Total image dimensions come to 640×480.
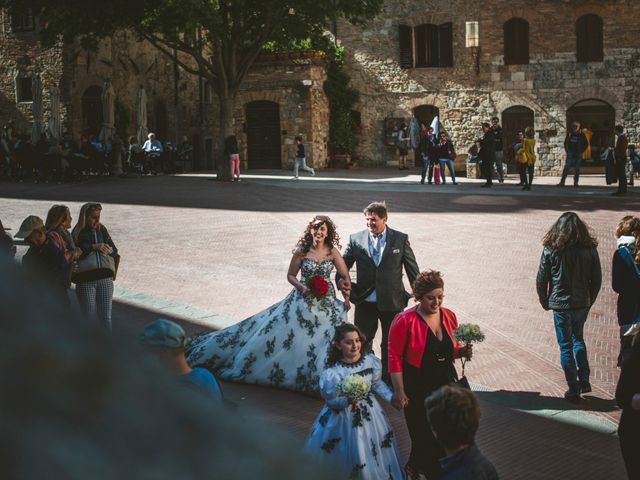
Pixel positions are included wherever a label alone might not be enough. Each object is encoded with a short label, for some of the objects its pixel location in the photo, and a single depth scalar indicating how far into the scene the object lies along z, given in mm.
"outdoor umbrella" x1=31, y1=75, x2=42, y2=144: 31703
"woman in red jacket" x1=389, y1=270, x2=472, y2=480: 6137
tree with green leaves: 24717
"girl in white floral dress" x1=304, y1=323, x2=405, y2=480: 5785
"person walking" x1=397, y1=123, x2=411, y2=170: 34438
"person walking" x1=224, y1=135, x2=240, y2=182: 27859
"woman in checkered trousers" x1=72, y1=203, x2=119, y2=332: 9047
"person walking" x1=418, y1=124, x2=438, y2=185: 26938
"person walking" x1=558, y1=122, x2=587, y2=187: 24594
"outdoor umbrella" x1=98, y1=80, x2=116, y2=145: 30781
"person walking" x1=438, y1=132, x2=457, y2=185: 26625
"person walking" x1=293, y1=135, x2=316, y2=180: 28969
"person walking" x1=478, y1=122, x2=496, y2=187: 25609
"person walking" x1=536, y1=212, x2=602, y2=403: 7938
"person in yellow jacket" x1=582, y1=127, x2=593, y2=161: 32812
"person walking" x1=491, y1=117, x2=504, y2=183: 26906
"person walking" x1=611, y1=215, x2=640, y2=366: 7582
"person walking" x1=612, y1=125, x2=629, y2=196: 22250
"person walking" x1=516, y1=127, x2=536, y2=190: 24328
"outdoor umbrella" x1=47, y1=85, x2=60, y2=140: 30447
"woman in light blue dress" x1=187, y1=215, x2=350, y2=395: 8695
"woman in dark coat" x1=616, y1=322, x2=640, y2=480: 5047
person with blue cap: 2955
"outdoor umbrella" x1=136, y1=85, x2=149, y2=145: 32156
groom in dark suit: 8117
